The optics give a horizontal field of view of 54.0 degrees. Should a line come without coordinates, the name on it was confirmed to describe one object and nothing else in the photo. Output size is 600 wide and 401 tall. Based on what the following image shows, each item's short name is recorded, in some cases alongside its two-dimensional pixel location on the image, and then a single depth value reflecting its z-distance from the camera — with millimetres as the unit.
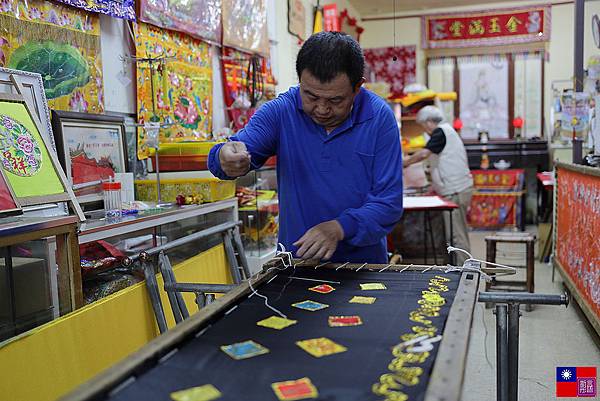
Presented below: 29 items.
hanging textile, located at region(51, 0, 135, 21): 2875
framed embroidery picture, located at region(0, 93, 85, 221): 1865
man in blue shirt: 1756
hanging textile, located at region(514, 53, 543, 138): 9211
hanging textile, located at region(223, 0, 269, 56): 4707
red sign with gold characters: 9117
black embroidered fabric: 1024
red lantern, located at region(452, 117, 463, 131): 9366
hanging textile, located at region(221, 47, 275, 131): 4703
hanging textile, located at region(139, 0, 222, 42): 3574
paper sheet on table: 4925
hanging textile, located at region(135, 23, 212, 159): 3492
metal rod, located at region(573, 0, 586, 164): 4766
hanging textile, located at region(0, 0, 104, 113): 2494
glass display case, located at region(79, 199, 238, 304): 2266
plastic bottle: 2719
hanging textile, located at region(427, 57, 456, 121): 9633
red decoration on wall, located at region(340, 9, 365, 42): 8438
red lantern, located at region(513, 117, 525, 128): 9227
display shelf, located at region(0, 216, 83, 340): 1827
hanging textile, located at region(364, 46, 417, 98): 9641
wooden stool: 4559
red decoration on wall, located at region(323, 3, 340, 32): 7320
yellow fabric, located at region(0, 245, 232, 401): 1658
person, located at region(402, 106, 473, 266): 5750
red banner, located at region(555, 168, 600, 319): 3547
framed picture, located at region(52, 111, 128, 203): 2598
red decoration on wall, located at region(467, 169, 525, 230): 8703
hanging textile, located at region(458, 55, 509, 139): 9422
